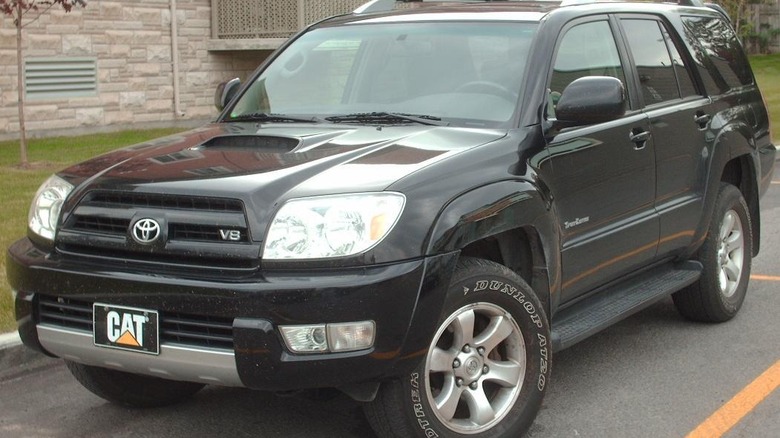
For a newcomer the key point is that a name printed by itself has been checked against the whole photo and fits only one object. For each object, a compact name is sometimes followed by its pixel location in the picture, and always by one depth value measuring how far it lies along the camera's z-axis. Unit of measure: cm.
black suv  385
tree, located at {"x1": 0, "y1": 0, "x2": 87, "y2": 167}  1196
